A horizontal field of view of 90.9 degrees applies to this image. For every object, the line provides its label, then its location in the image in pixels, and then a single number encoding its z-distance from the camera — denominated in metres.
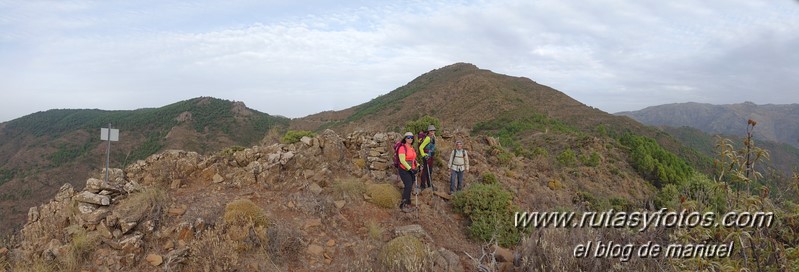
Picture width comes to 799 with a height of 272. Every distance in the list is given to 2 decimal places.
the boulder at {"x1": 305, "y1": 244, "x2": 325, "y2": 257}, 5.51
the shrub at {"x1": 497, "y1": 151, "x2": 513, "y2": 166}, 10.54
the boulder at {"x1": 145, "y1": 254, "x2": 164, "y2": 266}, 4.96
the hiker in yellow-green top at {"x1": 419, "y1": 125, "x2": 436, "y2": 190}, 7.70
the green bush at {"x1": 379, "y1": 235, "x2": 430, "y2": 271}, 4.55
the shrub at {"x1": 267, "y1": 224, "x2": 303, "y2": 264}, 5.33
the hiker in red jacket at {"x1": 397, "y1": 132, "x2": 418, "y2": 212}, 7.02
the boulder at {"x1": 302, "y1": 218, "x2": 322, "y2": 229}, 6.14
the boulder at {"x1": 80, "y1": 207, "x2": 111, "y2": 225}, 5.42
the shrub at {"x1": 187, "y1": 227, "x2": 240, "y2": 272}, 4.83
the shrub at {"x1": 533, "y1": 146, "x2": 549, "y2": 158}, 14.52
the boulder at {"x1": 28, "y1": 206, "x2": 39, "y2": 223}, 5.89
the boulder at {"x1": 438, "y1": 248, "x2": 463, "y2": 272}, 5.07
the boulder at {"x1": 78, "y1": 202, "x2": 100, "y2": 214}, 5.53
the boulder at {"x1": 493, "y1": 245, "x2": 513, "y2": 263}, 5.10
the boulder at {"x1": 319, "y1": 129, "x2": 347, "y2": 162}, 8.57
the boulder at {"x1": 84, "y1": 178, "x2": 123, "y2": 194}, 5.89
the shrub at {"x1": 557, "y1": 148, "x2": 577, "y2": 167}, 15.53
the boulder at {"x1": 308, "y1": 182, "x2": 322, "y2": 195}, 7.28
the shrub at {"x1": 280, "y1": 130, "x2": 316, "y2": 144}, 9.45
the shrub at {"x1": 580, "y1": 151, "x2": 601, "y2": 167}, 16.80
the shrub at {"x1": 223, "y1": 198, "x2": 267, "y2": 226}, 5.66
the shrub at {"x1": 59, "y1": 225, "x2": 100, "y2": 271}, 4.73
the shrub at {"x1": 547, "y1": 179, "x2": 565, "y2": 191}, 9.70
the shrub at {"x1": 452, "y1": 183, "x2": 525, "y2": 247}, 6.44
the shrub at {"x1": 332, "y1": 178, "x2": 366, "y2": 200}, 7.21
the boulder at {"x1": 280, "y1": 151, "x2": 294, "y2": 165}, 7.84
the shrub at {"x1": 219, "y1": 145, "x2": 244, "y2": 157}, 8.15
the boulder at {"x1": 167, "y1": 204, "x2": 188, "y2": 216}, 5.95
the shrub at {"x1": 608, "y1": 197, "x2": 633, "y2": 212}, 7.73
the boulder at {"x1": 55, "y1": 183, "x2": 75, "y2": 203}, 5.94
